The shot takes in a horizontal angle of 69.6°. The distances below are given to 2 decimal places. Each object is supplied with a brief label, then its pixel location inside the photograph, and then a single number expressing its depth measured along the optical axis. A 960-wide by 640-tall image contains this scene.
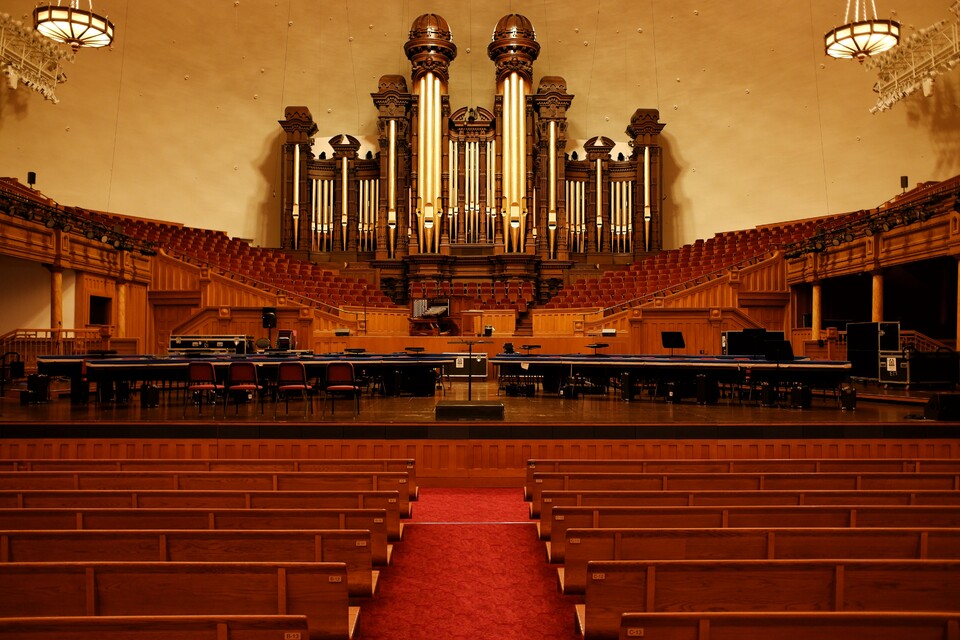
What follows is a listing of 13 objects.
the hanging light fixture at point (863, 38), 9.80
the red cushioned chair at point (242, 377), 7.31
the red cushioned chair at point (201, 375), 7.31
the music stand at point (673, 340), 9.06
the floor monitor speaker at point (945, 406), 6.33
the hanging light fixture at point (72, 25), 9.58
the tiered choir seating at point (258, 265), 14.80
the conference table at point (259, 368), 7.90
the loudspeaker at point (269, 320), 10.16
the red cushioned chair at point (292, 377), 7.40
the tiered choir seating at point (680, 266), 14.55
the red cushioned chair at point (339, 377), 7.56
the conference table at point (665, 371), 8.06
